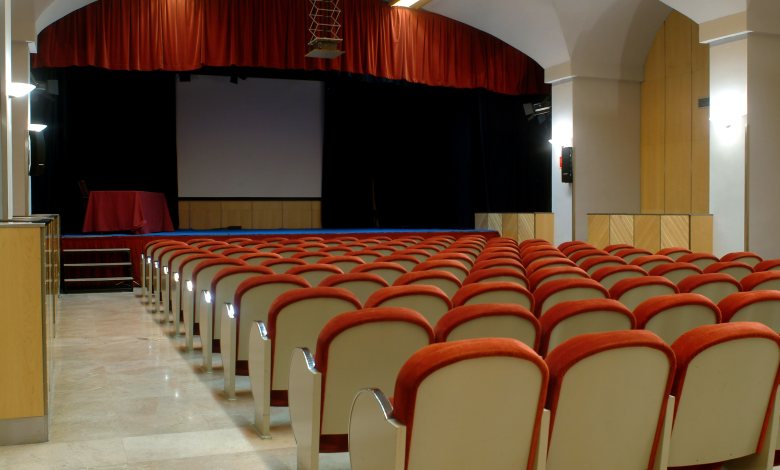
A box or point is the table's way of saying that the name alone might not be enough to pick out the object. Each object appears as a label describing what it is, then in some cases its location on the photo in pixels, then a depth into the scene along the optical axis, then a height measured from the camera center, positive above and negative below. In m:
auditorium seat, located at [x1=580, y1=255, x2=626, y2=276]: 6.48 -0.42
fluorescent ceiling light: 15.34 +4.12
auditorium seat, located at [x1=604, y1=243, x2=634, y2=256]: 8.79 -0.41
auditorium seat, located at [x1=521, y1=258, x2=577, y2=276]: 5.96 -0.39
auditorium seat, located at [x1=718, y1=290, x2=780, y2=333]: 3.68 -0.45
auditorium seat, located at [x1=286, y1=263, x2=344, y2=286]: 5.44 -0.40
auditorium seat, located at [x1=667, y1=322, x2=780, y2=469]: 2.65 -0.65
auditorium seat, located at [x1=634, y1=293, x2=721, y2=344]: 3.50 -0.46
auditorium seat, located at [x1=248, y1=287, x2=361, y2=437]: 3.80 -0.58
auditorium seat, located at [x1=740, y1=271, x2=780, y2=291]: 5.04 -0.46
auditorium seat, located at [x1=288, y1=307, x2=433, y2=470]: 3.10 -0.62
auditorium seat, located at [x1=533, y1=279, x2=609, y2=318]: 4.33 -0.44
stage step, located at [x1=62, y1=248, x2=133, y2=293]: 11.91 -0.86
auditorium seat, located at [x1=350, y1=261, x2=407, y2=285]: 5.65 -0.41
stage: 12.45 -0.39
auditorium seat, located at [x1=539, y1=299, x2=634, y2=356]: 3.35 -0.46
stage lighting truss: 13.73 +3.64
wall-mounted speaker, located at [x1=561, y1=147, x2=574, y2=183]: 16.09 +0.97
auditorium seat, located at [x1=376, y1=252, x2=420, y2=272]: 6.75 -0.41
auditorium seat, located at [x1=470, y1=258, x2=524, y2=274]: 5.81 -0.38
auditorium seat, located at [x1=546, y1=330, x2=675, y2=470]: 2.42 -0.60
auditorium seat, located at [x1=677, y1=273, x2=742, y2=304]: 4.83 -0.46
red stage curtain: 13.77 +3.28
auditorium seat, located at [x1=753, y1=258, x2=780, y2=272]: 6.48 -0.45
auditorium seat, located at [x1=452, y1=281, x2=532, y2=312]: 4.08 -0.42
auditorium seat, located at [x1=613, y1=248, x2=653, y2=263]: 7.85 -0.42
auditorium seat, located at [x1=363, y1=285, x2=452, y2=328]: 3.80 -0.43
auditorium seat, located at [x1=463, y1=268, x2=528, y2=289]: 5.01 -0.41
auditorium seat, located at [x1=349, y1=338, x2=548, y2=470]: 2.20 -0.58
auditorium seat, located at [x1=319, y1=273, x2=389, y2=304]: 4.64 -0.41
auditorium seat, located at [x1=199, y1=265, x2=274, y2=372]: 5.23 -0.57
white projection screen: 18.41 +1.83
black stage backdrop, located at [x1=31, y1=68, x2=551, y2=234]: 16.89 +1.54
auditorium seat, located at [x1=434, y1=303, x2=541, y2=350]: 3.20 -0.45
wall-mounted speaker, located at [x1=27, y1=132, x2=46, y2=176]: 11.58 +0.92
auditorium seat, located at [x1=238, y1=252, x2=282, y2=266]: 6.79 -0.38
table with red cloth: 13.48 +0.04
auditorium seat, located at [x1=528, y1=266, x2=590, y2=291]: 5.16 -0.42
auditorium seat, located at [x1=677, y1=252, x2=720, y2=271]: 7.23 -0.44
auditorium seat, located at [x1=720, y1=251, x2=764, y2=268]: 7.65 -0.45
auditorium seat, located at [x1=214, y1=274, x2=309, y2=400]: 4.48 -0.58
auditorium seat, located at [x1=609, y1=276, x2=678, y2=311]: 4.54 -0.45
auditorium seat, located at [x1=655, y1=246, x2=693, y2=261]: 8.34 -0.43
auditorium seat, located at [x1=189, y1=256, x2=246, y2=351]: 5.91 -0.47
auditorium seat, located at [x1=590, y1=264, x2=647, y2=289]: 5.55 -0.44
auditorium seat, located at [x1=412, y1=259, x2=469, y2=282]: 5.67 -0.39
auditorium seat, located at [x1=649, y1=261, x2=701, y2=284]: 5.83 -0.44
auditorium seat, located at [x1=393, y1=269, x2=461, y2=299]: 4.65 -0.40
